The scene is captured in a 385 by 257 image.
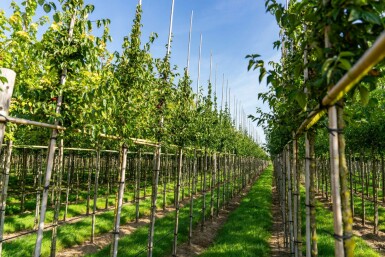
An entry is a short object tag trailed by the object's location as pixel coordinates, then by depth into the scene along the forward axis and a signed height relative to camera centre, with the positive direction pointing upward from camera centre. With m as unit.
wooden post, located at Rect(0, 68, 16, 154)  3.49 +0.81
